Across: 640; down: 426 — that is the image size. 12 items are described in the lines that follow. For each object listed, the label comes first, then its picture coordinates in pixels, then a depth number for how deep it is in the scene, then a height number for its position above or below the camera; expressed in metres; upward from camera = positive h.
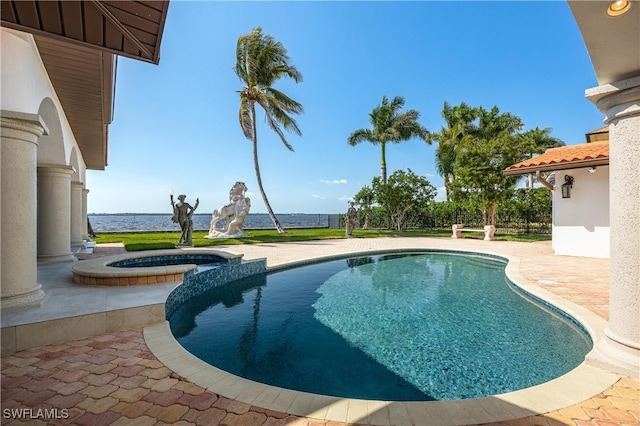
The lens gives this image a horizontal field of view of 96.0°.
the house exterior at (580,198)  9.99 +0.61
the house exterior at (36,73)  3.19 +2.16
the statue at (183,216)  13.63 +0.00
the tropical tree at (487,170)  18.12 +2.87
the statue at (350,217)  20.07 -0.13
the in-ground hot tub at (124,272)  5.39 -1.13
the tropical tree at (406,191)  23.70 +1.97
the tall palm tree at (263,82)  18.95 +9.04
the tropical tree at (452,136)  28.59 +8.09
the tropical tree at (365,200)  27.21 +1.44
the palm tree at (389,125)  28.03 +8.84
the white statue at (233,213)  17.45 +0.17
